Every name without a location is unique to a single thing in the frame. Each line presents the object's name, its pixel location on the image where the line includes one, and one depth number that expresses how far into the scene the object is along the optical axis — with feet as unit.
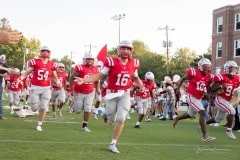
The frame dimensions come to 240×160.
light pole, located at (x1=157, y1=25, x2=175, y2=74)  228.22
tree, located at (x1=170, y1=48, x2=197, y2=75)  278.63
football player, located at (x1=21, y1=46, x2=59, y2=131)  38.45
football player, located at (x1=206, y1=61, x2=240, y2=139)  39.40
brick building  148.15
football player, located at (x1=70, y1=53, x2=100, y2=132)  40.24
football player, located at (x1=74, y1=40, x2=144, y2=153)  29.57
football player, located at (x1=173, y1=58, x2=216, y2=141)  37.88
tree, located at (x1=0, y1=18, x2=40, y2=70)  266.77
